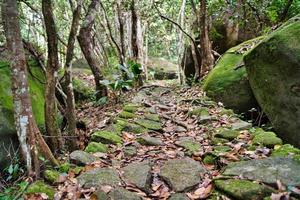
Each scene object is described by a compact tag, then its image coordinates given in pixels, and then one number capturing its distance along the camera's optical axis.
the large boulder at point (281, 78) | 3.23
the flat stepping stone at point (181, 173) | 2.27
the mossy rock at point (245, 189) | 1.95
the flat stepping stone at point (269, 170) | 2.06
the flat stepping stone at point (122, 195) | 2.09
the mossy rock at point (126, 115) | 3.99
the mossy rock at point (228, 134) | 3.12
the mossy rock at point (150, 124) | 3.66
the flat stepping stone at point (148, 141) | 3.17
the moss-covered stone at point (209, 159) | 2.62
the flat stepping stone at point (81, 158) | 2.58
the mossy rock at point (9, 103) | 3.27
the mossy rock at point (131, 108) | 4.33
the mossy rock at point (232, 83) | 4.47
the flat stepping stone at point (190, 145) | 2.94
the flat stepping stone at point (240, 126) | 3.35
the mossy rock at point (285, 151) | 2.47
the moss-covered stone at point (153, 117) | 4.07
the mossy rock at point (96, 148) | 2.82
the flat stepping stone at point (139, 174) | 2.29
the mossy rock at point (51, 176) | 2.38
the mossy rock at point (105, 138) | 3.10
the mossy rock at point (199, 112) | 4.11
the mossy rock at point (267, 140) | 2.79
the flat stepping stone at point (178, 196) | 2.12
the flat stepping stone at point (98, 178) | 2.24
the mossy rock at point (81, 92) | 6.89
